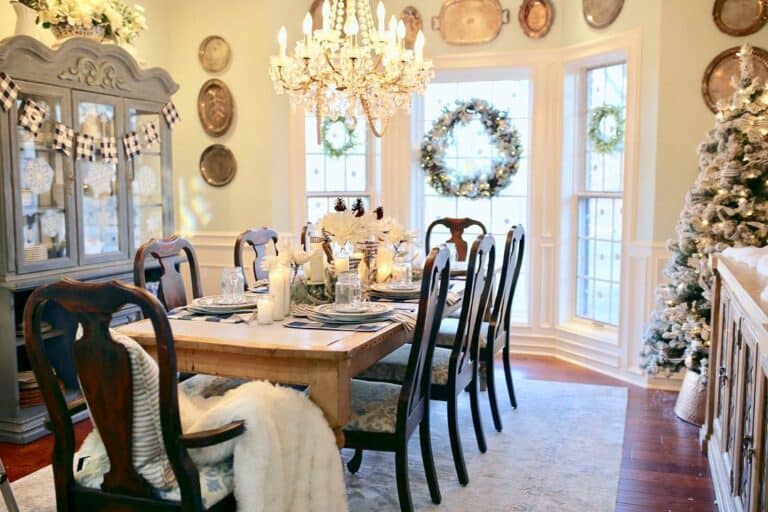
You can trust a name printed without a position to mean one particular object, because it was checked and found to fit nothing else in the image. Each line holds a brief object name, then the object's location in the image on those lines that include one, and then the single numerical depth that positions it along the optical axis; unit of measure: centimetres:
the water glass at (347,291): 290
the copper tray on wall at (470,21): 542
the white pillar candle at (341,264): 321
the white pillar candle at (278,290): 283
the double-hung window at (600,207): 511
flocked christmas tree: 367
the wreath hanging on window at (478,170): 558
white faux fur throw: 203
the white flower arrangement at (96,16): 390
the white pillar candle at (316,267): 317
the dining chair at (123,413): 186
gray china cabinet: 357
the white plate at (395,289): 331
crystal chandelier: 371
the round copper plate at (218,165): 559
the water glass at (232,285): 308
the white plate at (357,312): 278
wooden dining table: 236
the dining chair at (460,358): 309
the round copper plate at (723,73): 427
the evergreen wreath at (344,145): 579
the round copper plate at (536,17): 530
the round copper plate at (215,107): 555
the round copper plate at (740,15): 426
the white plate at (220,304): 297
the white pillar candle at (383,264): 360
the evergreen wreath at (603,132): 506
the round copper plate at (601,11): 480
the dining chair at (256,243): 370
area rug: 301
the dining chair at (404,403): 264
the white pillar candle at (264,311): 275
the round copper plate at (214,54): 552
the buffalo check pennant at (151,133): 454
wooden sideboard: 203
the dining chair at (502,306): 369
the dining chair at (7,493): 239
